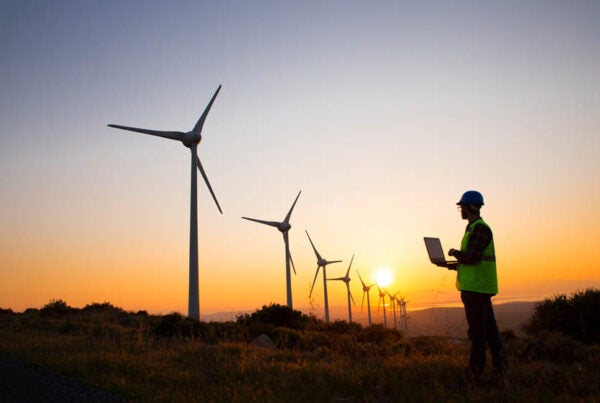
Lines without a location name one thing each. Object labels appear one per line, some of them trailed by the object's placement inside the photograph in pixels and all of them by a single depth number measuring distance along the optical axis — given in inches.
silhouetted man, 291.4
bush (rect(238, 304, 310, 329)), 892.0
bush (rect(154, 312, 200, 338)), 741.9
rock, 629.1
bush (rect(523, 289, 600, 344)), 722.2
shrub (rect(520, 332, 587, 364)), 444.7
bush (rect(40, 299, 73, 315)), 1265.6
